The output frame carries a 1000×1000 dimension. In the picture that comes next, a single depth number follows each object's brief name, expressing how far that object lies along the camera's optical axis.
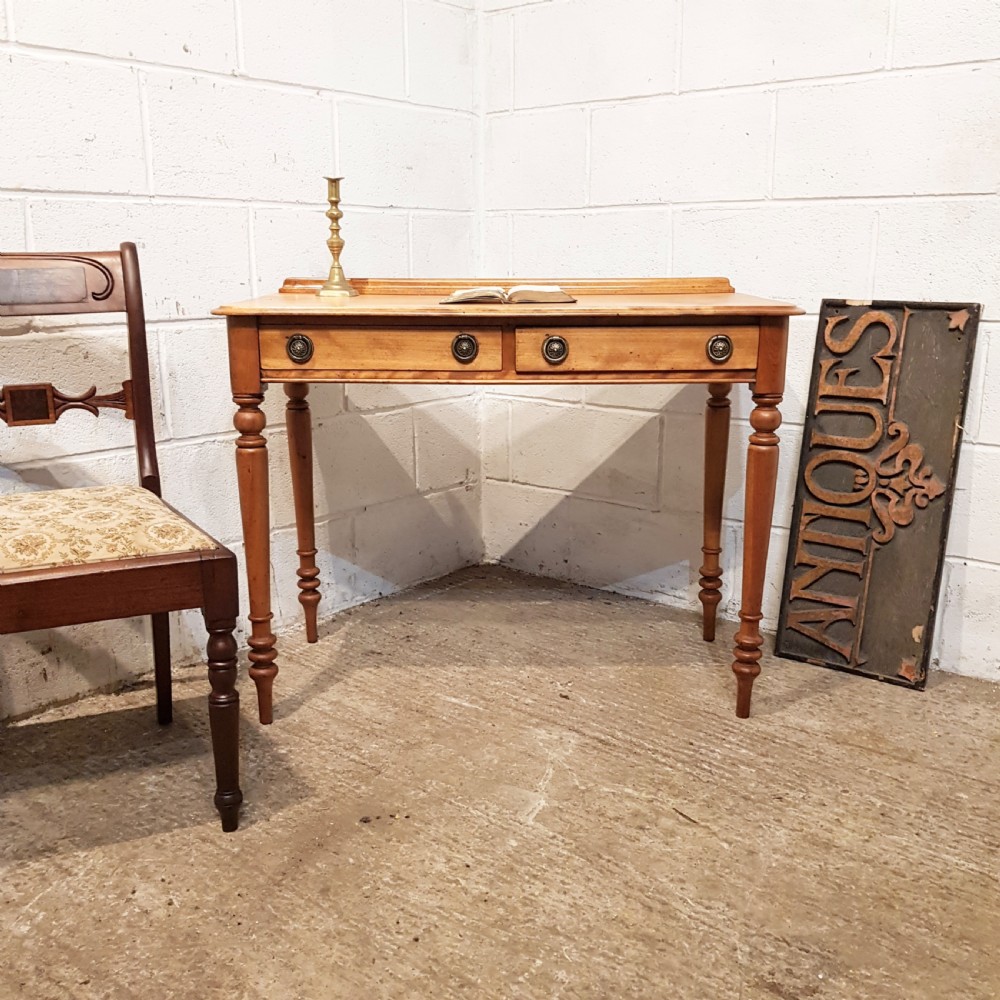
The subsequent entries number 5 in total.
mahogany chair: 1.36
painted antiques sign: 2.03
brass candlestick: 1.96
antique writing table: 1.70
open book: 1.77
